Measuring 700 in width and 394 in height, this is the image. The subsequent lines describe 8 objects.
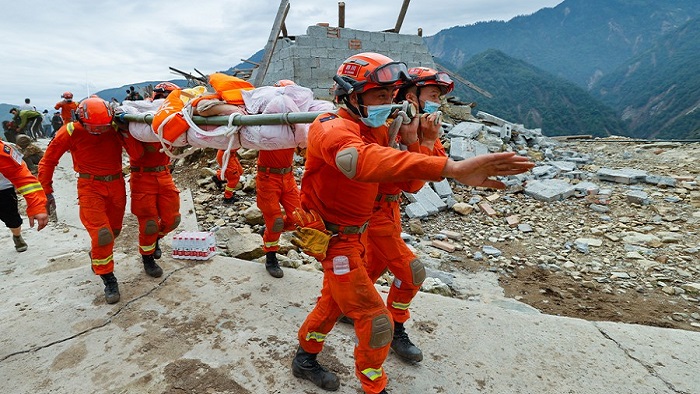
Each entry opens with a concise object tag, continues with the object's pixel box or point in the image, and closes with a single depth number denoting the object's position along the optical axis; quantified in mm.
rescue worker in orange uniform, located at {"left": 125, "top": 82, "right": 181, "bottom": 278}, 3704
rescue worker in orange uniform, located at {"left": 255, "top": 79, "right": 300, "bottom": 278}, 4020
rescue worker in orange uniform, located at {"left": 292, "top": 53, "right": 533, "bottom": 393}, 1842
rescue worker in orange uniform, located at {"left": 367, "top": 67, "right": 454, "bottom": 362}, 2537
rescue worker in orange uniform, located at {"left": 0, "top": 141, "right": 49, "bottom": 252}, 2834
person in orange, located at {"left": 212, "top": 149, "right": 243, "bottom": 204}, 7099
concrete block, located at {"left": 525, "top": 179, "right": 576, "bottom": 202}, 7804
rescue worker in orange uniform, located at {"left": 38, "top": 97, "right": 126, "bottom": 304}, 3363
